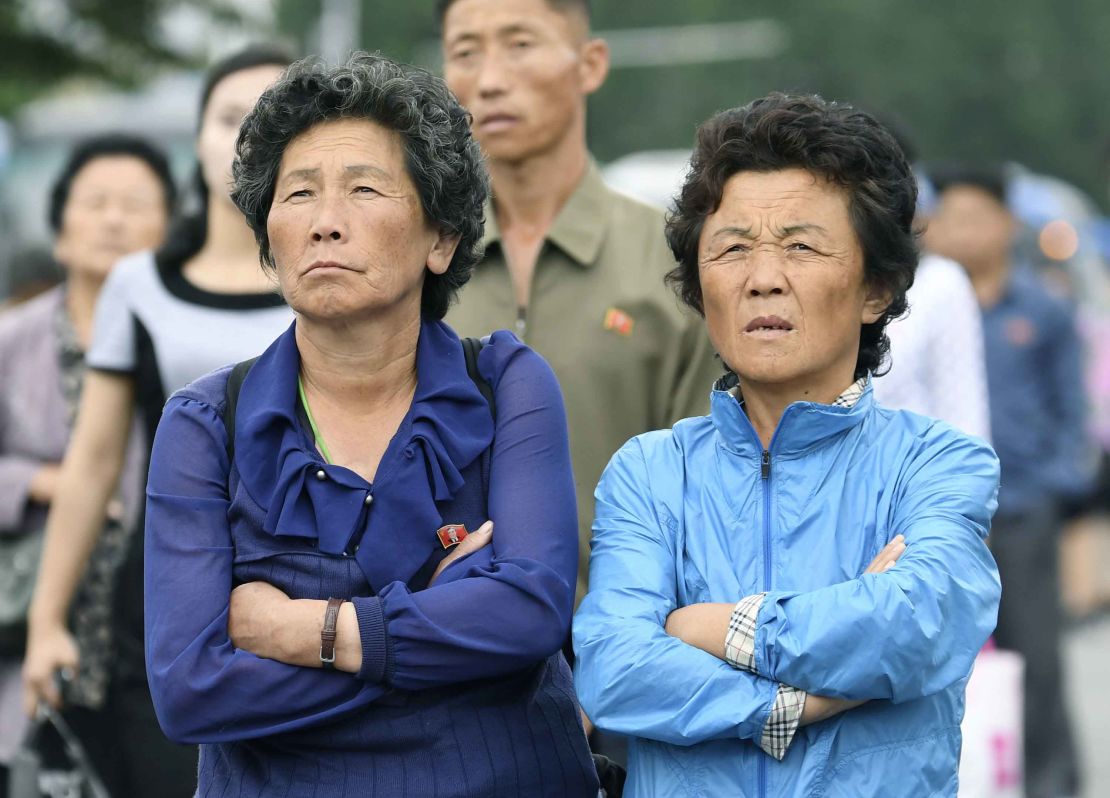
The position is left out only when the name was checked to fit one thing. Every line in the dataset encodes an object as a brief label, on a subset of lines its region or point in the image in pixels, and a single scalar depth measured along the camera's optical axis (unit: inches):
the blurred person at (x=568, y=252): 348.5
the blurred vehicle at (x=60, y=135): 1883.6
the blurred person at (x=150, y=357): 375.6
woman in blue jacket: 240.1
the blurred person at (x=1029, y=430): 641.6
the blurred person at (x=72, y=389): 421.1
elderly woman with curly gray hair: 243.9
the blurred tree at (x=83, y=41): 1765.5
